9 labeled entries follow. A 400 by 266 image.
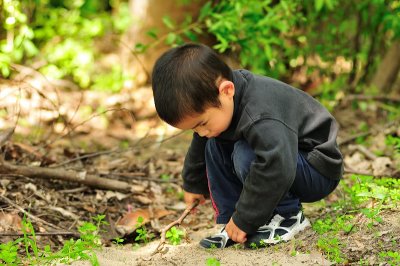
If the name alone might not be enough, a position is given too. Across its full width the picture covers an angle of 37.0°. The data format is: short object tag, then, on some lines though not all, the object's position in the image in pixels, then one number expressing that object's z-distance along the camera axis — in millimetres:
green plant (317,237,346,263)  2768
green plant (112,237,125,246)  3460
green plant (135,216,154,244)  3343
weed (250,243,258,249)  3047
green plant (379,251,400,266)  2570
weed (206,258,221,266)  2697
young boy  2750
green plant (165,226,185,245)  3217
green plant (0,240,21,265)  2686
